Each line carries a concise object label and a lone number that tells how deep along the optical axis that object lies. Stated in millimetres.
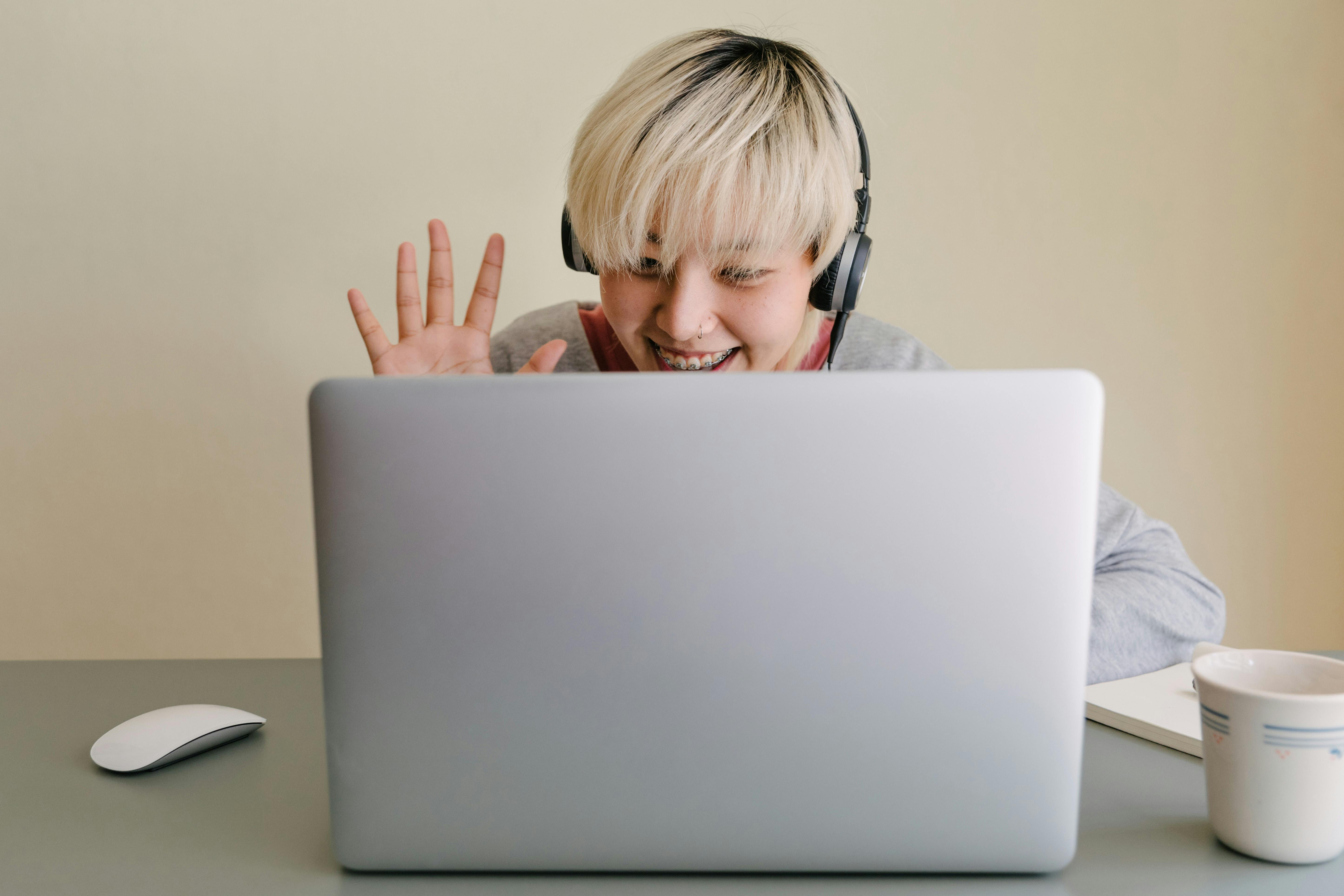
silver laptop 401
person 913
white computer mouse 566
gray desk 425
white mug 422
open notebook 611
